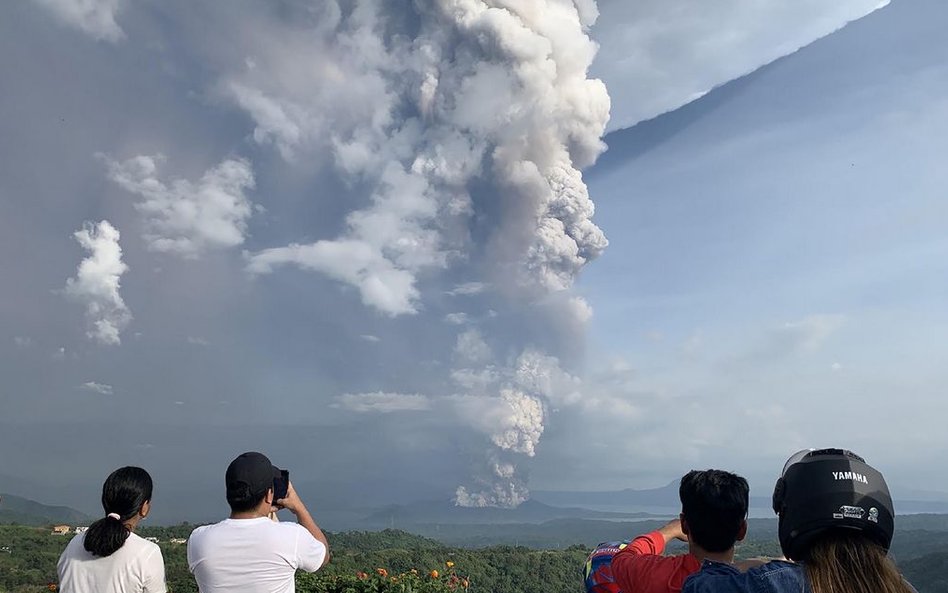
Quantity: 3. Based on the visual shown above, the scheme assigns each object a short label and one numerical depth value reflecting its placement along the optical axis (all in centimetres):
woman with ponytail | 377
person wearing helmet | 181
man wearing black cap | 353
